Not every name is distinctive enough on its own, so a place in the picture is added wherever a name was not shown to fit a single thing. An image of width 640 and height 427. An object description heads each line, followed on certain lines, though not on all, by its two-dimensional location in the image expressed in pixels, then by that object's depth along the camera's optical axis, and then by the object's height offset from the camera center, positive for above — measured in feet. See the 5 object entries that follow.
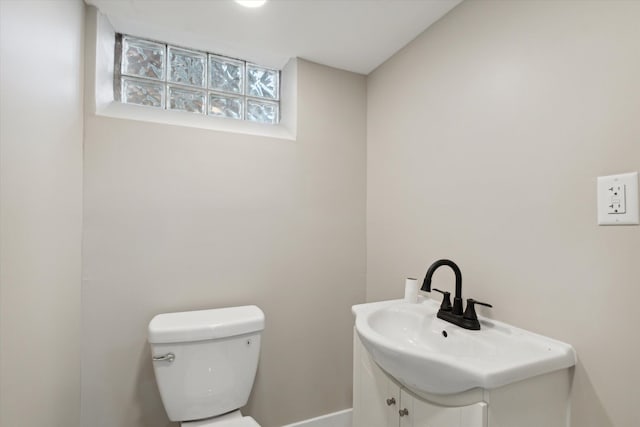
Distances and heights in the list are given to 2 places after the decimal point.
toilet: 4.00 -2.08
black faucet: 3.48 -1.12
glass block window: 5.03 +2.48
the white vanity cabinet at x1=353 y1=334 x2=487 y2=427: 2.55 -2.03
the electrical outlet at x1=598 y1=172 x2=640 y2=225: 2.48 +0.16
